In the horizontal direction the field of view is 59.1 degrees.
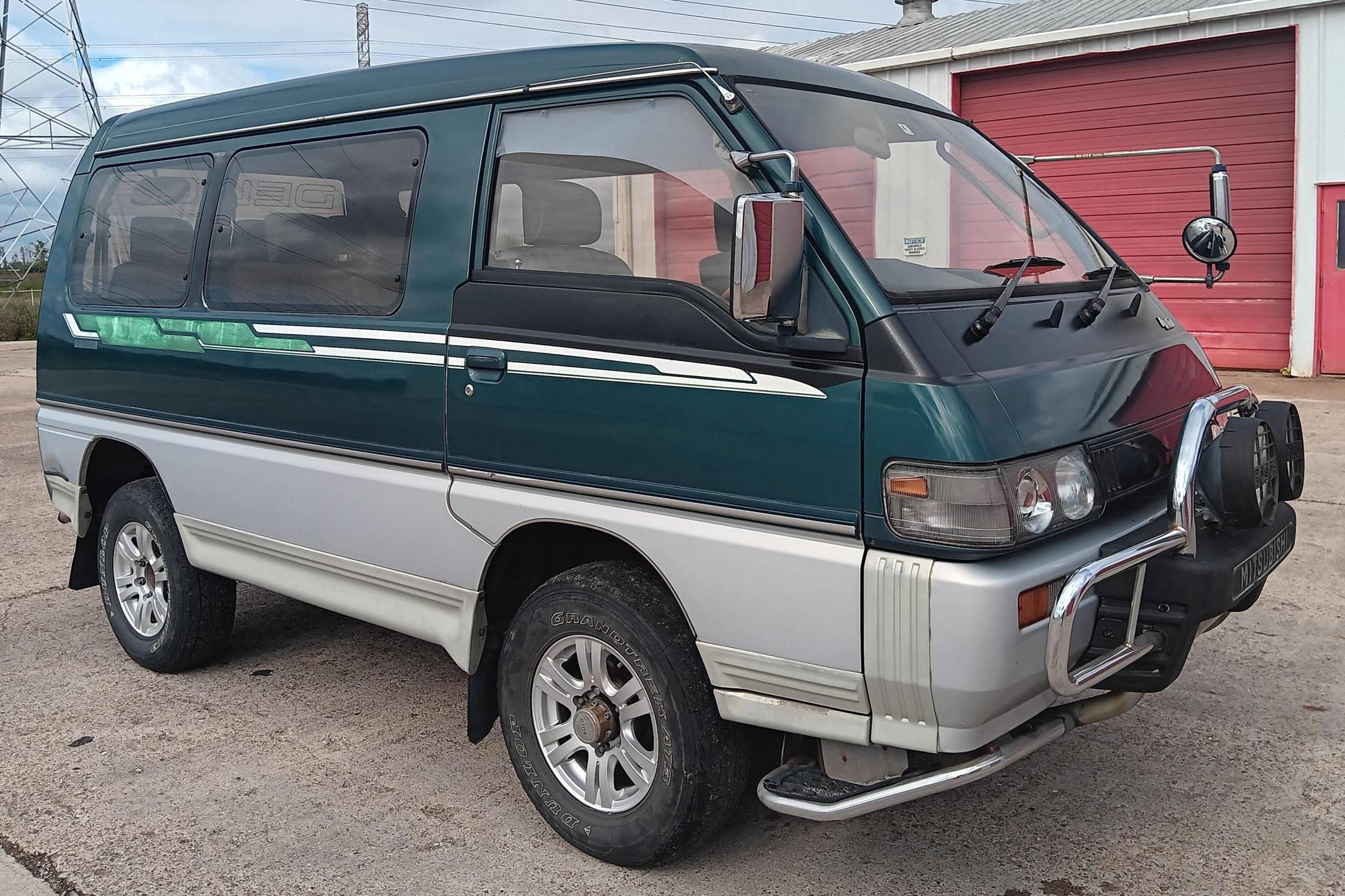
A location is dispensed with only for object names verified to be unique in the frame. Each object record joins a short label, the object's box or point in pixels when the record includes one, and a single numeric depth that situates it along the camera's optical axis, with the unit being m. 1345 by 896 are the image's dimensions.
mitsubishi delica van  2.76
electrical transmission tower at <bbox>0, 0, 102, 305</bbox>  30.75
